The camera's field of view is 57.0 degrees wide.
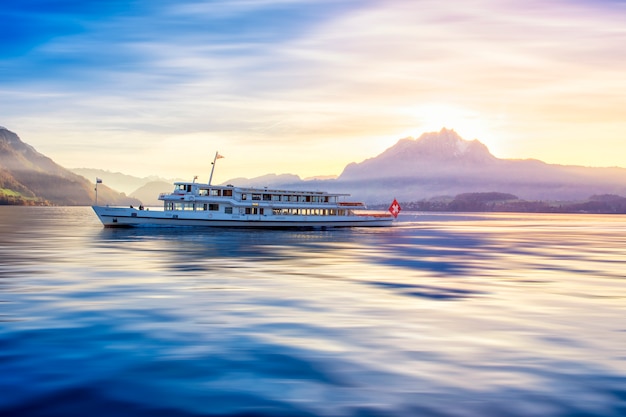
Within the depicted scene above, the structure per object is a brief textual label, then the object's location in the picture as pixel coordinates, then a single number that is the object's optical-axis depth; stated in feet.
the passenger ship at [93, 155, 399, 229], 340.59
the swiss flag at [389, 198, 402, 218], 488.60
